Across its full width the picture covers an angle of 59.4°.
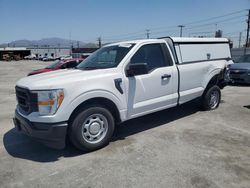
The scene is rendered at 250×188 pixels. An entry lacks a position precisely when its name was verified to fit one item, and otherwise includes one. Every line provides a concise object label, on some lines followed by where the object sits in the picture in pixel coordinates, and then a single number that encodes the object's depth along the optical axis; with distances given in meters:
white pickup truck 3.40
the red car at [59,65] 11.46
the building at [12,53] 64.38
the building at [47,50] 104.93
